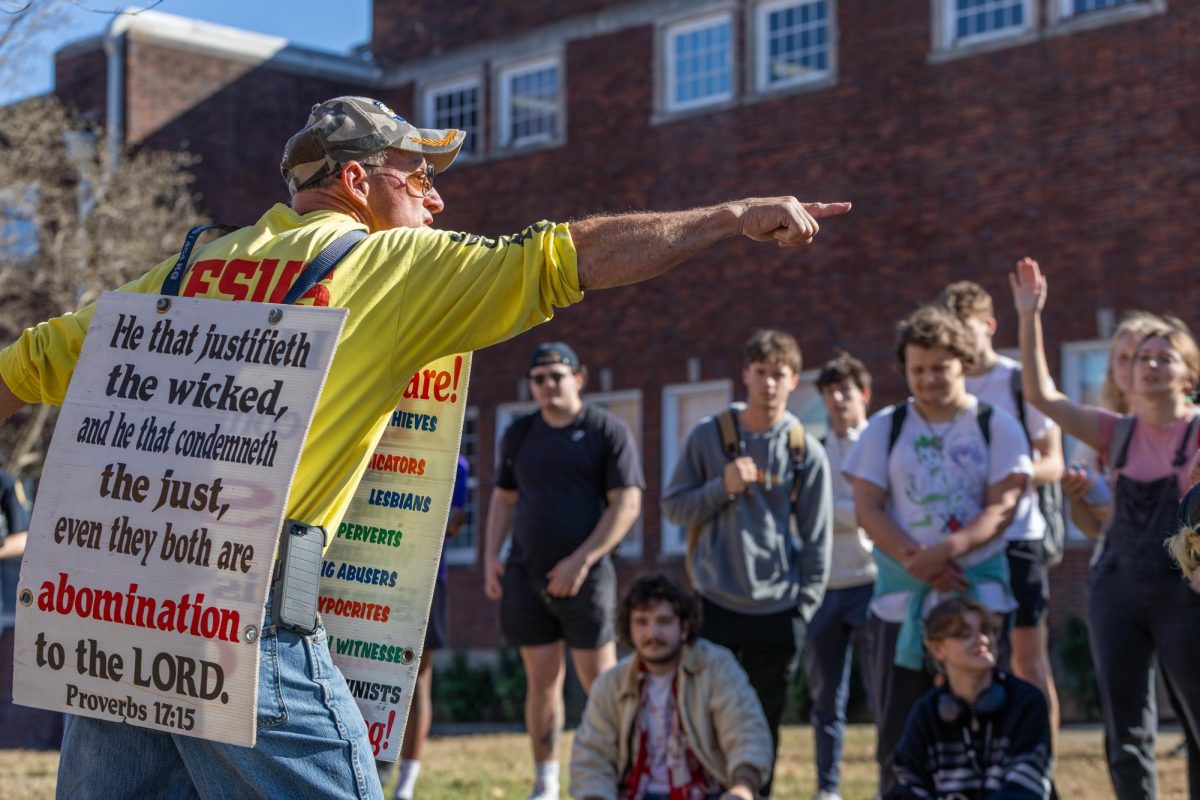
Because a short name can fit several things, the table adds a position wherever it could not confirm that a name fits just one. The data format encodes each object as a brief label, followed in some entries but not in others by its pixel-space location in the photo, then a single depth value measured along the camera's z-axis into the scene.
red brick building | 18.12
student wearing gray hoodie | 8.35
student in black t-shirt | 9.25
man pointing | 3.71
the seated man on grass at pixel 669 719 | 7.49
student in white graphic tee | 7.45
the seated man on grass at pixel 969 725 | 6.95
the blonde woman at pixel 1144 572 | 6.72
